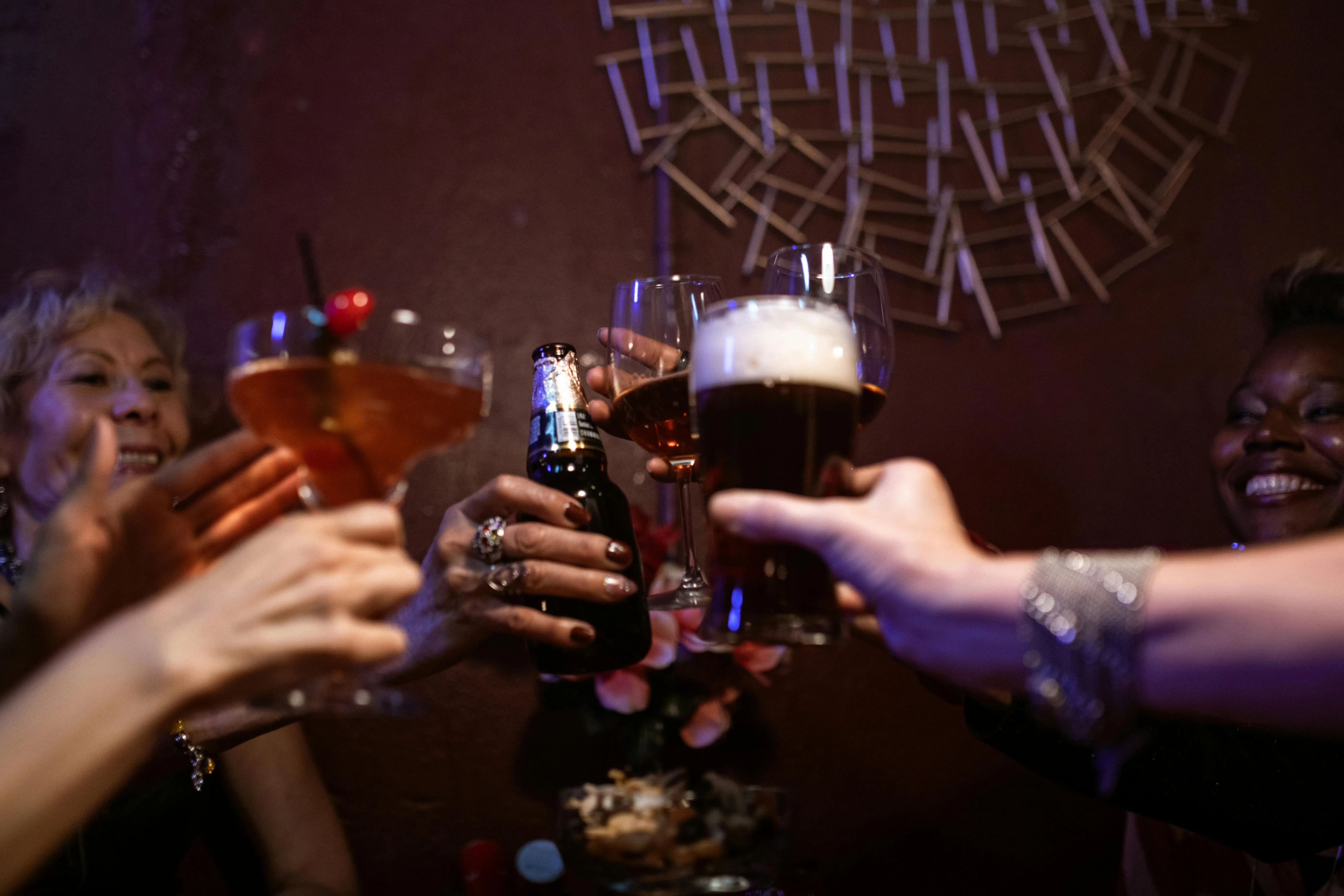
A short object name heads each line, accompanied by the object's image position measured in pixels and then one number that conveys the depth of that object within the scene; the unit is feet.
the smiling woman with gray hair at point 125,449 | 6.00
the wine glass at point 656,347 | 4.32
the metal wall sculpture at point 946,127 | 7.49
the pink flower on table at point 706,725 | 6.16
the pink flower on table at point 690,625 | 5.87
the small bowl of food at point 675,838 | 3.77
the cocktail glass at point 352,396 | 2.68
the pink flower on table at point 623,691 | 5.81
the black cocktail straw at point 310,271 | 2.72
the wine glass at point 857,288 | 4.17
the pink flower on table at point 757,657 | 6.18
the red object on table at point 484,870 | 5.98
